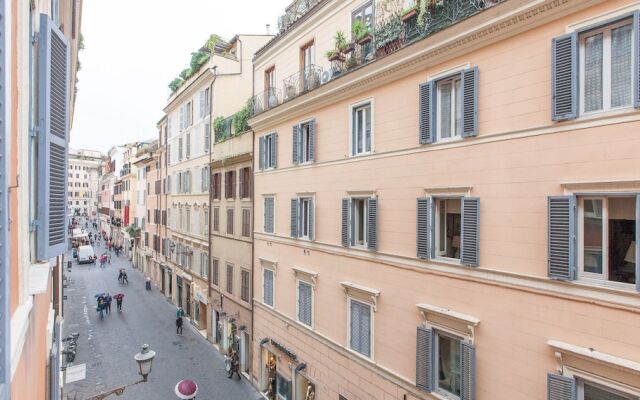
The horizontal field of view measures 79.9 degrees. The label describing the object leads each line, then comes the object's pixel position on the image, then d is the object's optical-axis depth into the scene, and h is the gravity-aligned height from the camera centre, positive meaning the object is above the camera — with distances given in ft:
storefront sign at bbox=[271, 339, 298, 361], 53.06 -22.20
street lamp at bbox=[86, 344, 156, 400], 33.94 -14.82
